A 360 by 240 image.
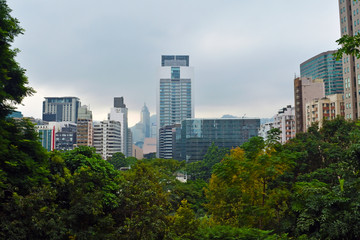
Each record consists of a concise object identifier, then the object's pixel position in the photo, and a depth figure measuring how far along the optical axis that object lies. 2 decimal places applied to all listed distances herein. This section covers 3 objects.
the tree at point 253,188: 19.27
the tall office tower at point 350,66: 58.38
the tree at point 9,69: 17.38
